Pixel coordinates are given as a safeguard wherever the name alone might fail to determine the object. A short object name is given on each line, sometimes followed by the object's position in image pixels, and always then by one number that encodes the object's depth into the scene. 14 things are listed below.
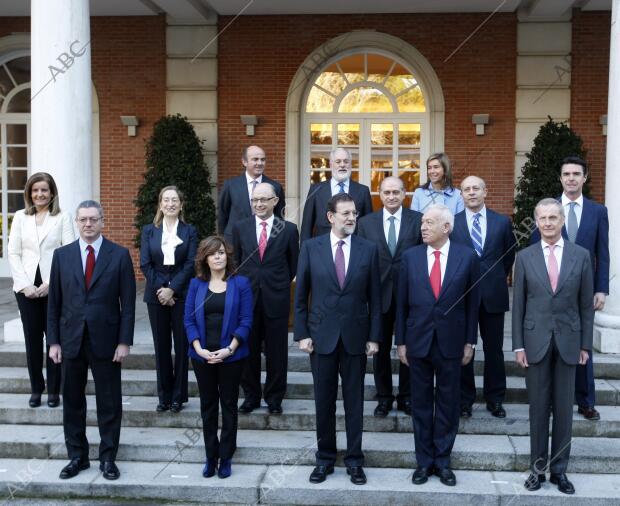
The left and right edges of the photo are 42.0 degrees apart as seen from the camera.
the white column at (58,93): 7.78
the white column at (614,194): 7.88
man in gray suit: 5.29
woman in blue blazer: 5.39
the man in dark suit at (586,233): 6.17
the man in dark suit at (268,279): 6.30
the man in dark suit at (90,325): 5.57
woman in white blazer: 6.64
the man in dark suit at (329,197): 6.78
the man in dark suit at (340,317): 5.43
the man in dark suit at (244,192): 6.93
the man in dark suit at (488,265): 6.12
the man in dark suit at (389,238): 6.06
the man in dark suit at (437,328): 5.38
